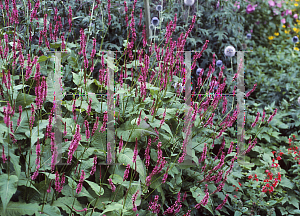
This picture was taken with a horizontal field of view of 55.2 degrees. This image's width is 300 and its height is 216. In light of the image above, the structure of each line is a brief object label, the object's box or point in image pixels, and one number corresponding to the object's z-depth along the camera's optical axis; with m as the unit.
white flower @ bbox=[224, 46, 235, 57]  3.17
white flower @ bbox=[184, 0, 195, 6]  3.44
